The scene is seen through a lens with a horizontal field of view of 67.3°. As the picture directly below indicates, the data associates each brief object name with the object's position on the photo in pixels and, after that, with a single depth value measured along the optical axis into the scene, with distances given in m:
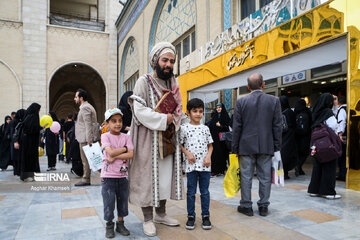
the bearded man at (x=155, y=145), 2.59
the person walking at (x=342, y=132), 5.09
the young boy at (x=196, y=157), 2.72
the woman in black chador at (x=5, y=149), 6.97
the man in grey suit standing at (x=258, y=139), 3.15
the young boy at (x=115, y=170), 2.54
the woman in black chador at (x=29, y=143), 5.48
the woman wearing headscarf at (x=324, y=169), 3.79
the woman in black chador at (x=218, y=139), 6.00
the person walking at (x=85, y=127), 4.92
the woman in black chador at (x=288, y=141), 5.34
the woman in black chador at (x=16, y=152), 6.12
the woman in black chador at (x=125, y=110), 4.42
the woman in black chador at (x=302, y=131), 5.28
